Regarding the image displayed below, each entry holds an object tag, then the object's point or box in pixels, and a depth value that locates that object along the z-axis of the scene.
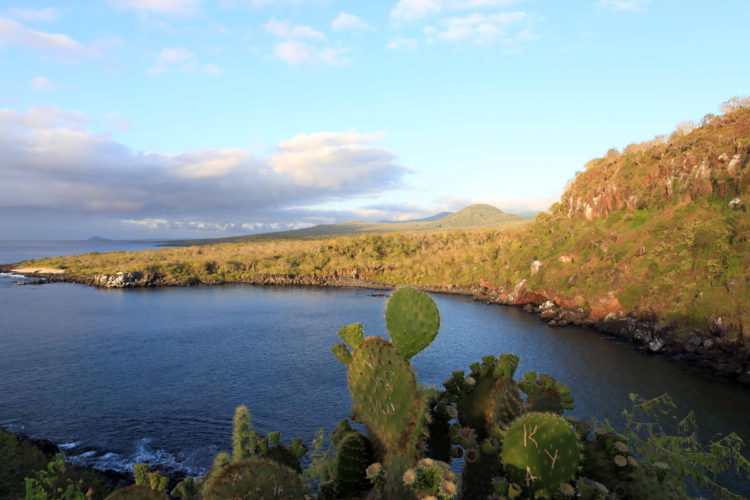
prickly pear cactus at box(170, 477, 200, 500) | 4.97
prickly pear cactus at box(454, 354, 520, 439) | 4.04
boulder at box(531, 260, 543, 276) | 72.30
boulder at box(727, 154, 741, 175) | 50.38
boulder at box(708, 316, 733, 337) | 39.09
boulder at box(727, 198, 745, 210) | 48.38
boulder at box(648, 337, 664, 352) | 42.43
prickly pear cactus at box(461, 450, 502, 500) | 3.55
